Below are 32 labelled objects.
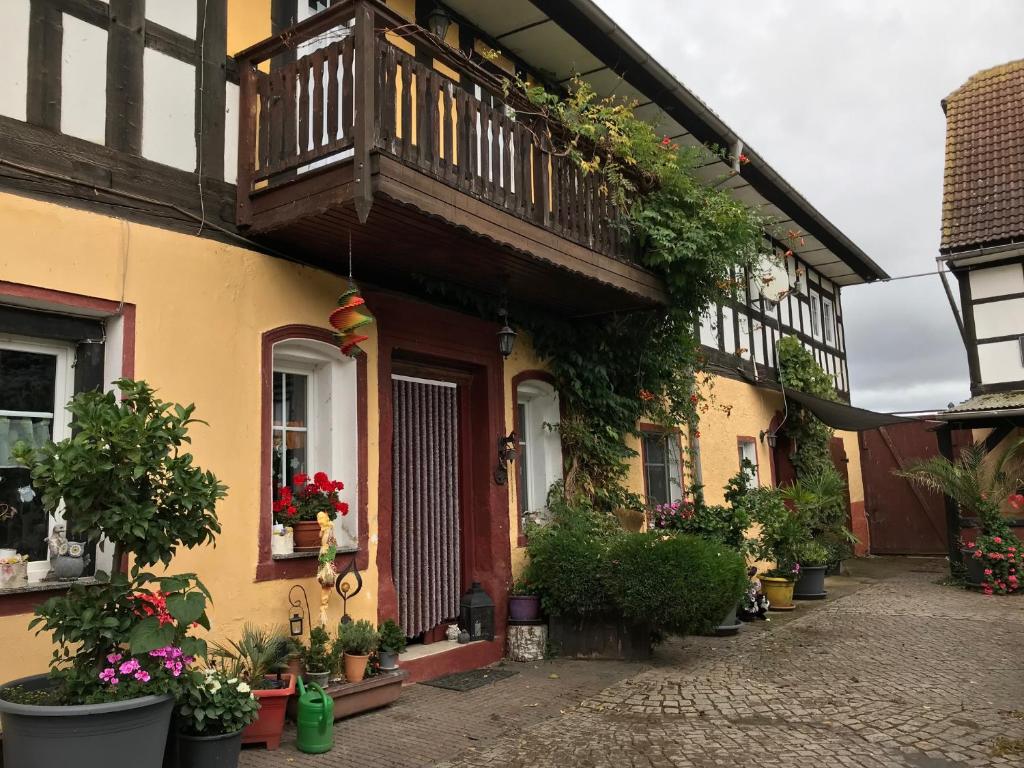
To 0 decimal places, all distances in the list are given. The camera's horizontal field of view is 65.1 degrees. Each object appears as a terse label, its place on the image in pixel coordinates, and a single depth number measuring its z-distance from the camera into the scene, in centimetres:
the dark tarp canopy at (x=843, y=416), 1277
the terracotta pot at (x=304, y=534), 563
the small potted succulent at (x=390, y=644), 577
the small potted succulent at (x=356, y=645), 548
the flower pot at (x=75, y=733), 336
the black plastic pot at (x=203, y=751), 404
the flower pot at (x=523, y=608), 740
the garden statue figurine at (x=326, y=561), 547
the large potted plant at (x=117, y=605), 342
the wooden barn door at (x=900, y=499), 1659
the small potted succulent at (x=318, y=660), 525
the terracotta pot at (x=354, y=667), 548
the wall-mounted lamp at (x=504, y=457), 758
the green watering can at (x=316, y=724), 469
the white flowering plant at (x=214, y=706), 401
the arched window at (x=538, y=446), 850
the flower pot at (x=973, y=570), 1133
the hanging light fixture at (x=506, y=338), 733
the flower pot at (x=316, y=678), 523
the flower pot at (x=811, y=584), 1116
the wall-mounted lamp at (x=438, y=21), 734
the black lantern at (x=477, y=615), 721
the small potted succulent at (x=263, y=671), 475
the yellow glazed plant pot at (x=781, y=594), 1038
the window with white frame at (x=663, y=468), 1035
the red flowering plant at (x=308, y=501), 565
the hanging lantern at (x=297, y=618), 539
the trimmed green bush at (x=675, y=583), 659
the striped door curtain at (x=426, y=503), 686
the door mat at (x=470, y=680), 636
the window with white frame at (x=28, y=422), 435
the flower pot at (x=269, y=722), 473
